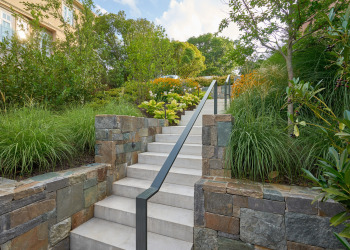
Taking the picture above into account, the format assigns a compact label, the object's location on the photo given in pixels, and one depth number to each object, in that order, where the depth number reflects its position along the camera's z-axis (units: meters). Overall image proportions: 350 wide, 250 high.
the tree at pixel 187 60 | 12.54
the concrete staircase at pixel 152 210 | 1.70
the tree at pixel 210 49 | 17.37
